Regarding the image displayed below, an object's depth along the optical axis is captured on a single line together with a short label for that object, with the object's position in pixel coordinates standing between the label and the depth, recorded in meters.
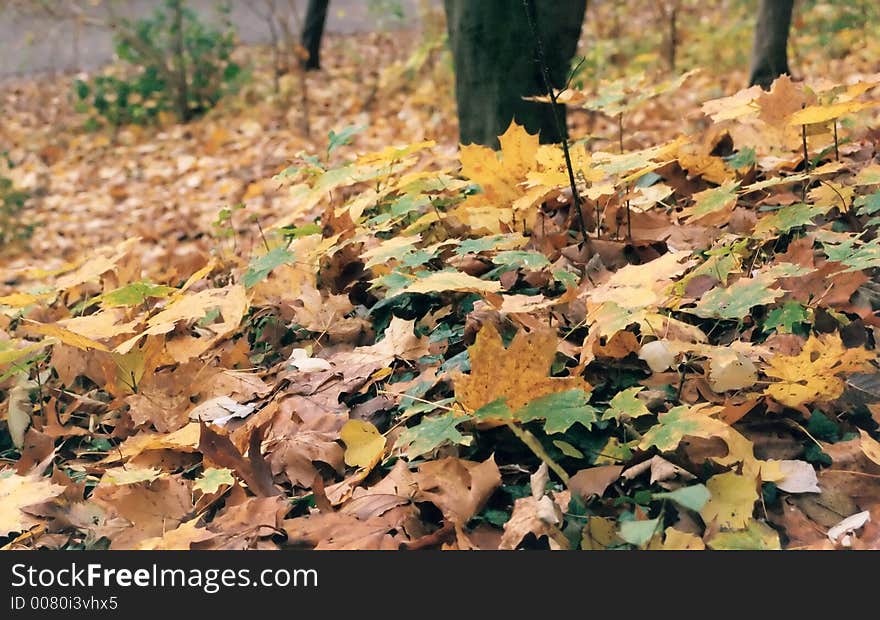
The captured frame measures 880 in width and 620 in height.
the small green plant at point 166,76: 8.06
